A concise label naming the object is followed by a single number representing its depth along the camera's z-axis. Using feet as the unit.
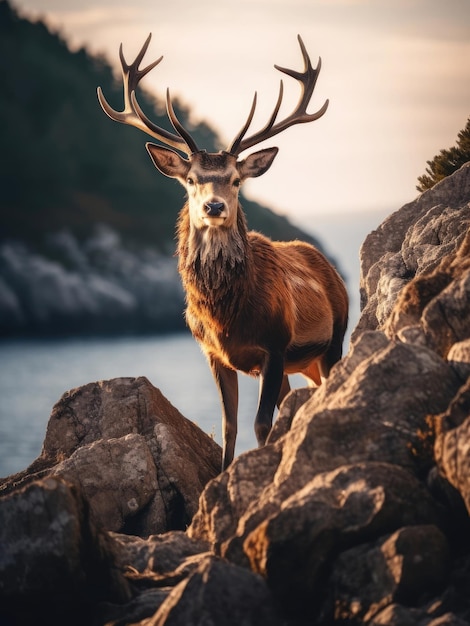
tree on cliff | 83.34
